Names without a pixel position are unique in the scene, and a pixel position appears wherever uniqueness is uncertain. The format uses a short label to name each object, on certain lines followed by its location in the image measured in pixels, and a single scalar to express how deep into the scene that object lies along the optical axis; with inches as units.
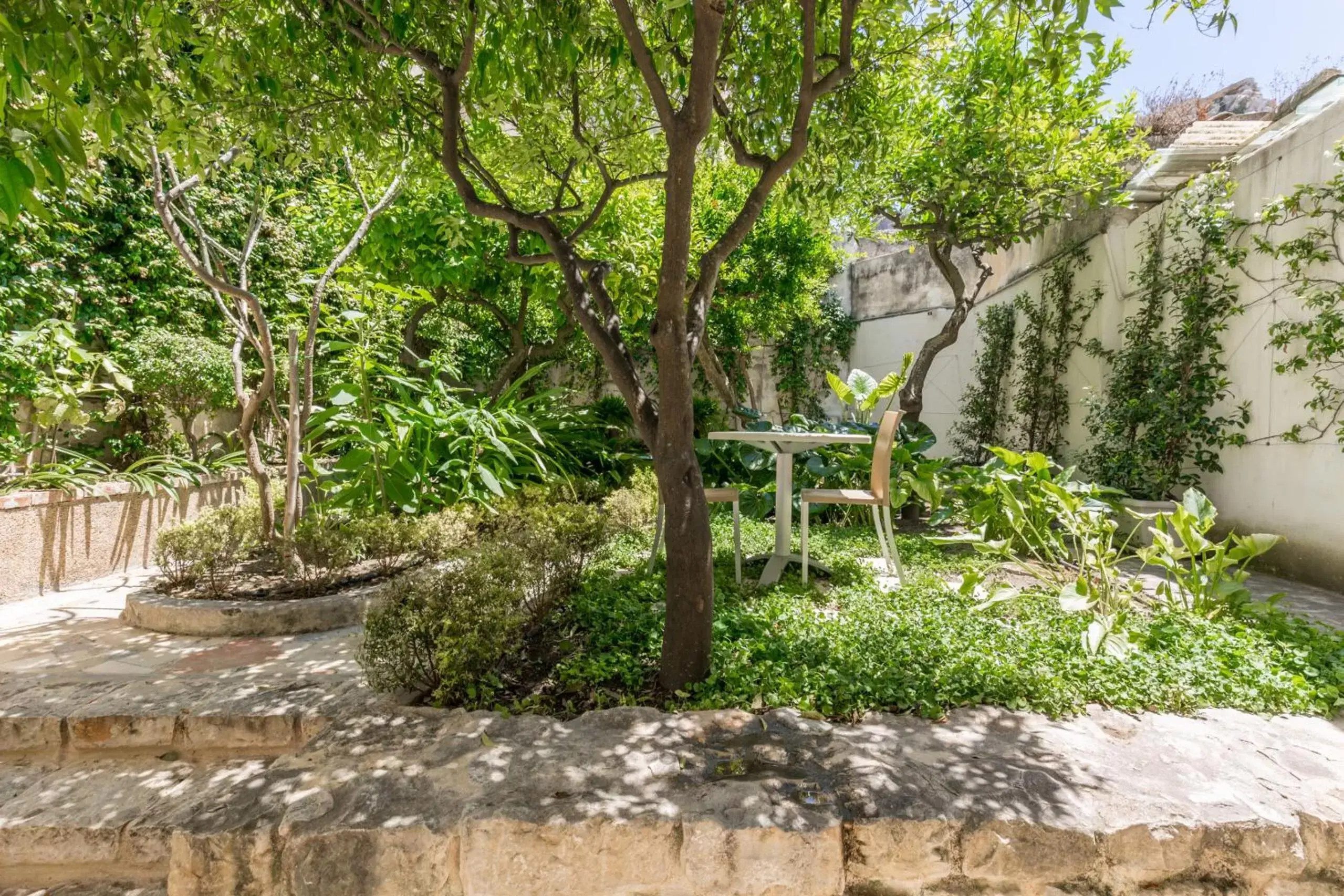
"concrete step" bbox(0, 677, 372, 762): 88.0
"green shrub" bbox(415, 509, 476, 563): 155.1
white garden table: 147.7
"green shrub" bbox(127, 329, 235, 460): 194.2
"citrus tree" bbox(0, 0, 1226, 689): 90.0
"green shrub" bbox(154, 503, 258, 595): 138.6
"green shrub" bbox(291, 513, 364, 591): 140.3
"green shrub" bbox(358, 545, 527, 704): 87.9
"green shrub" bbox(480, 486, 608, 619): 120.6
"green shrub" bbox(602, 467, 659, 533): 198.1
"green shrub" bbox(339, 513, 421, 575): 147.7
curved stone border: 128.6
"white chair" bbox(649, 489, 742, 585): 140.7
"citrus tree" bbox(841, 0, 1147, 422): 204.2
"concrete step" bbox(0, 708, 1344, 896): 62.0
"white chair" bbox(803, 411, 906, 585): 144.7
